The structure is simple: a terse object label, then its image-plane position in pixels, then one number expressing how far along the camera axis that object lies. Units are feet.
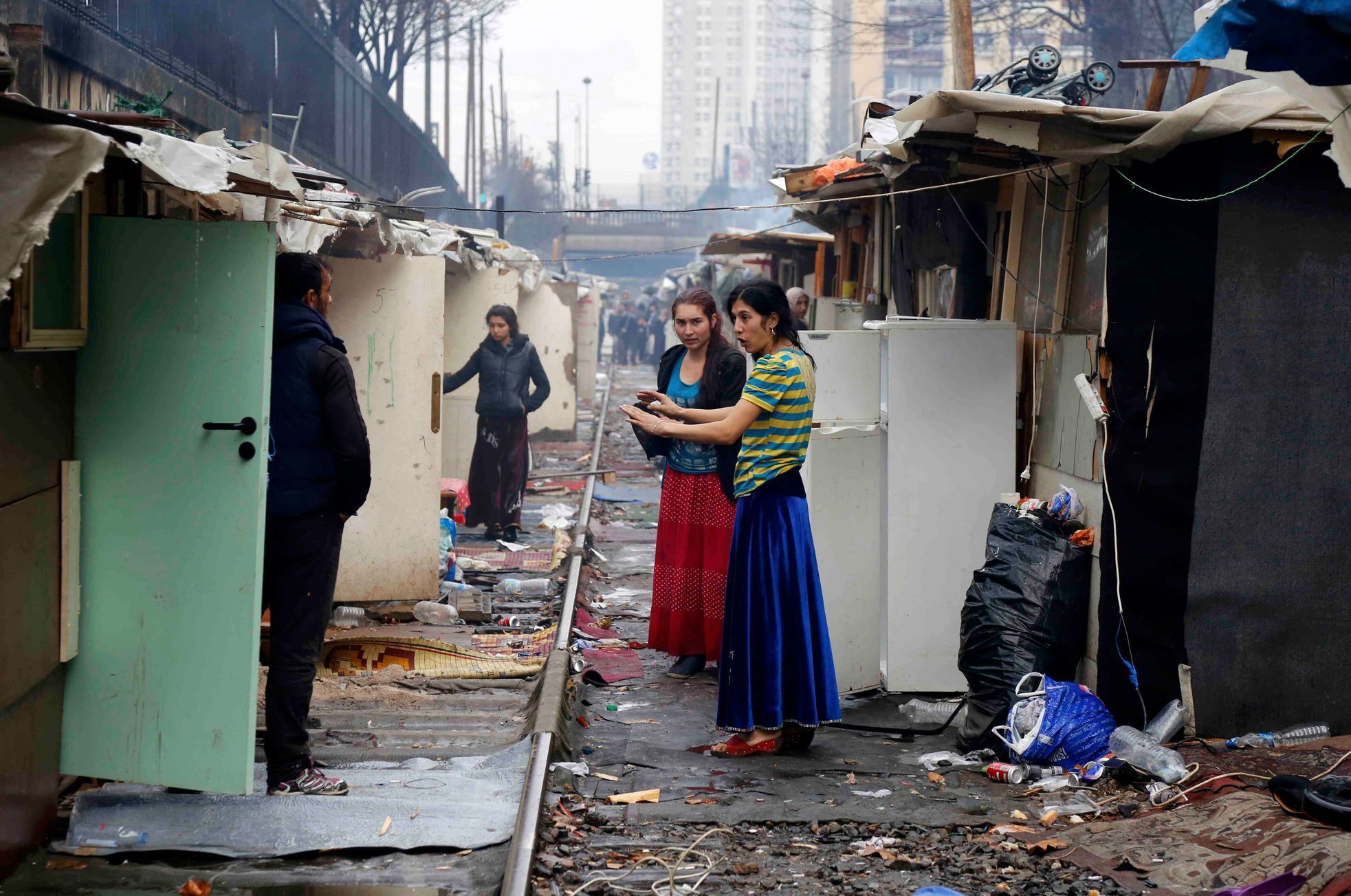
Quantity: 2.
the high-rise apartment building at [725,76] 575.79
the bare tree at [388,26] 98.58
